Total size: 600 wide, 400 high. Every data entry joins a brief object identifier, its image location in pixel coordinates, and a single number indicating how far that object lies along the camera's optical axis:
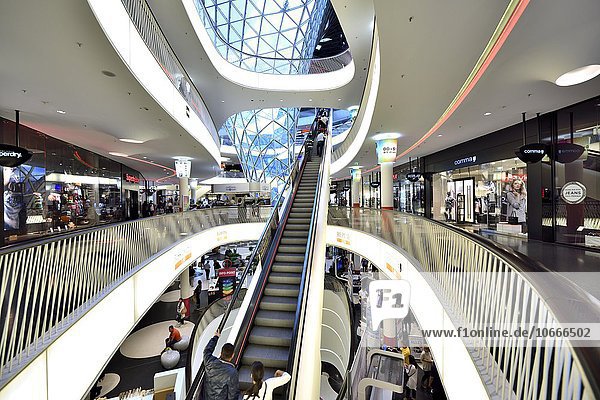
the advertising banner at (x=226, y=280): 20.66
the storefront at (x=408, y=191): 20.92
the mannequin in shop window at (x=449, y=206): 17.02
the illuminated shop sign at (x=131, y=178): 21.69
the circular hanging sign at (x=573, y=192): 8.44
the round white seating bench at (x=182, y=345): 14.16
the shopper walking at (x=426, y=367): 10.62
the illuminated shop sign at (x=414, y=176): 17.73
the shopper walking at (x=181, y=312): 17.21
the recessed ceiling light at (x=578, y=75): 5.59
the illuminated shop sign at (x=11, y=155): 6.44
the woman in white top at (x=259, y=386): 3.85
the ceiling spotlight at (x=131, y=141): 11.57
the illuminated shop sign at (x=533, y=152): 8.47
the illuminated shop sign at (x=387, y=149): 13.04
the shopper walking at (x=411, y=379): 10.28
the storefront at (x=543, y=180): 8.20
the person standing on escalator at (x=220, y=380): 4.04
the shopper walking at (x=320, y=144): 18.84
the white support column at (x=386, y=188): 13.92
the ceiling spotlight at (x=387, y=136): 12.11
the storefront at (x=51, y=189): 9.25
